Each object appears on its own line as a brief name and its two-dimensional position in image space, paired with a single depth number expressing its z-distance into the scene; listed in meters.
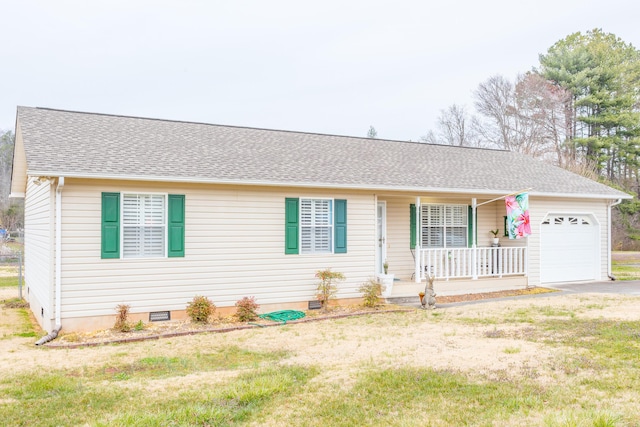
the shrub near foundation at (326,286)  10.24
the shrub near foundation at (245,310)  9.24
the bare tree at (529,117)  31.23
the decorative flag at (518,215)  12.17
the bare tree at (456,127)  35.88
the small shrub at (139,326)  8.50
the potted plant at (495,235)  13.72
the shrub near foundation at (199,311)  8.97
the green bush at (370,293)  10.62
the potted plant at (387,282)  11.09
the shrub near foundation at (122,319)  8.34
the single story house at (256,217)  8.55
